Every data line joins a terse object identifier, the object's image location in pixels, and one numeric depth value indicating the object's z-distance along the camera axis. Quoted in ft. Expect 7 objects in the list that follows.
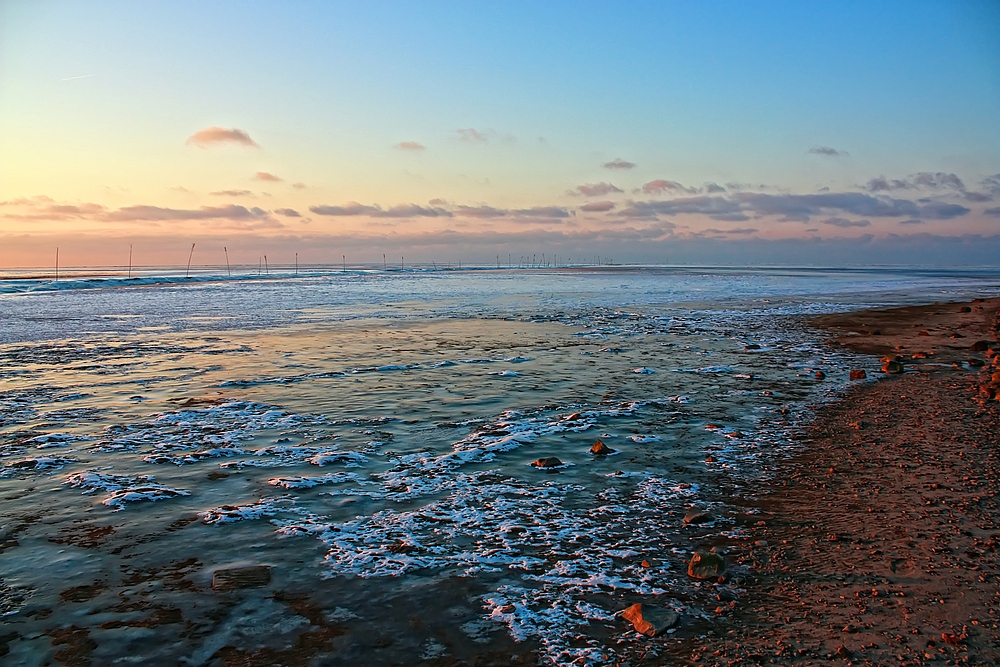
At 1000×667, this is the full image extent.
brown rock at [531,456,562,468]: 25.70
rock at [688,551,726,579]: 15.97
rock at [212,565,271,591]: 15.88
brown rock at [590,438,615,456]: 27.25
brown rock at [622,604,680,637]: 13.73
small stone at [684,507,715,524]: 19.80
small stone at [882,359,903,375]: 45.55
